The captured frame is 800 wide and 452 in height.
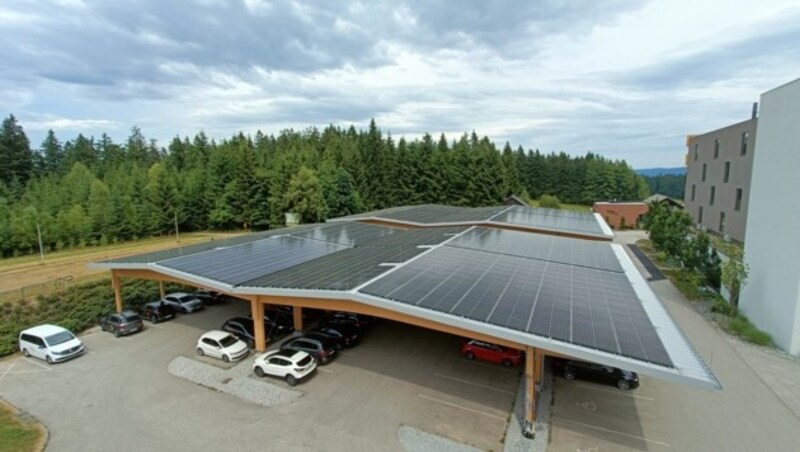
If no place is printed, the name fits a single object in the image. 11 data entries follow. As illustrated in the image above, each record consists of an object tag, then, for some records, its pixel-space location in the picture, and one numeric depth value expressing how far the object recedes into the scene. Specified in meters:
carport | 11.51
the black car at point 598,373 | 15.55
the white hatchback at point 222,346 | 17.94
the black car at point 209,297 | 26.16
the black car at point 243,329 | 19.54
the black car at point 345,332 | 19.22
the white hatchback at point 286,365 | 15.91
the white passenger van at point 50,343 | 18.39
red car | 17.53
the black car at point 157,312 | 23.31
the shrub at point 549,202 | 79.44
